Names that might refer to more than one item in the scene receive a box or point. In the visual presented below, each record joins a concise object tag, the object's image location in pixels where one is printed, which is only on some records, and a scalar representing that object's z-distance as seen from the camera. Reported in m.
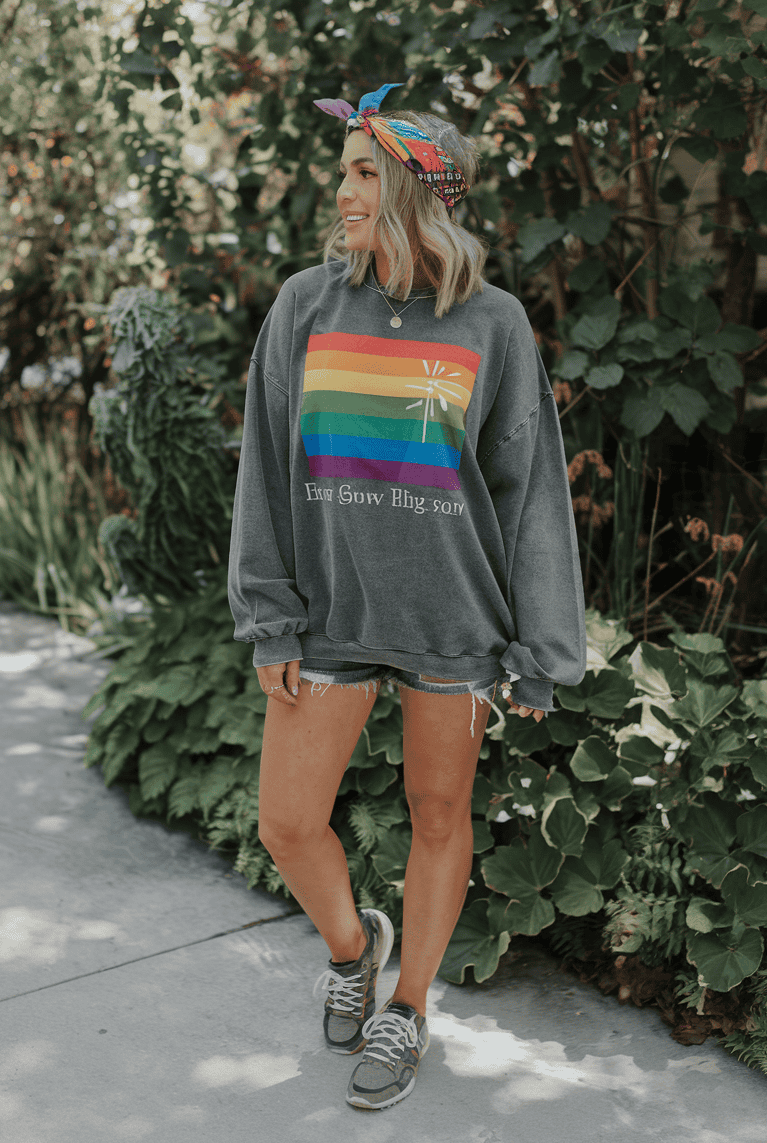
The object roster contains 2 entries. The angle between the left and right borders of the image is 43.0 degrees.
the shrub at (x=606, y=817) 2.29
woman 1.79
